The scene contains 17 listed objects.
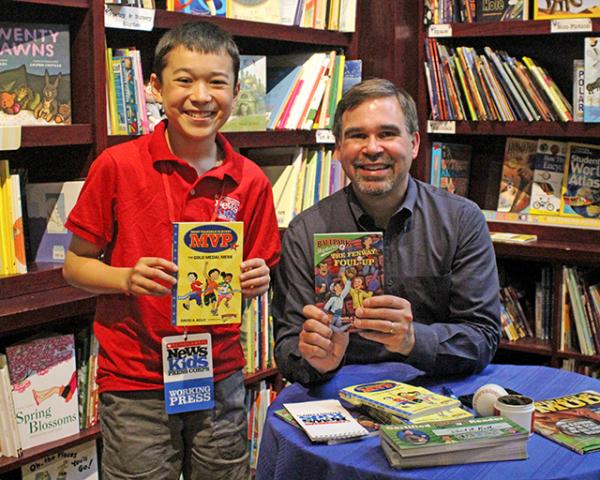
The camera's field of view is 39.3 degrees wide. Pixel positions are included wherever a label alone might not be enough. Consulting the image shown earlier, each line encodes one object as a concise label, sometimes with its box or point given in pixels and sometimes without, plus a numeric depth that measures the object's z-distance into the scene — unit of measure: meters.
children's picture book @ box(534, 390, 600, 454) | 1.62
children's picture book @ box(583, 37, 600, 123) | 3.37
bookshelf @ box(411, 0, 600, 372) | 3.47
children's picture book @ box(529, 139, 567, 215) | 3.67
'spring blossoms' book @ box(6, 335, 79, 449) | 2.48
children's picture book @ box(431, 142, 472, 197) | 3.90
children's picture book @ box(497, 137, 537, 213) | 3.77
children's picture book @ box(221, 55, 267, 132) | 3.18
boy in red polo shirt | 1.99
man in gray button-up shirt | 2.12
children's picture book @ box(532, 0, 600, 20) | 3.40
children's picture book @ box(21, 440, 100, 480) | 2.57
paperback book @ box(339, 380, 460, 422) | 1.72
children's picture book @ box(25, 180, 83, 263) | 2.62
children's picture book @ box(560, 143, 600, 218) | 3.58
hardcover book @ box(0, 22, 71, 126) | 2.46
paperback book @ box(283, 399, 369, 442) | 1.65
